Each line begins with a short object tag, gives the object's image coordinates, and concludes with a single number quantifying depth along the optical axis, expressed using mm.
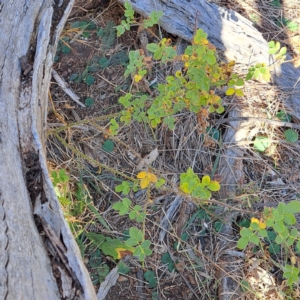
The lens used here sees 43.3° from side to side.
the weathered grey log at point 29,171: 1415
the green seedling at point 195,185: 1905
